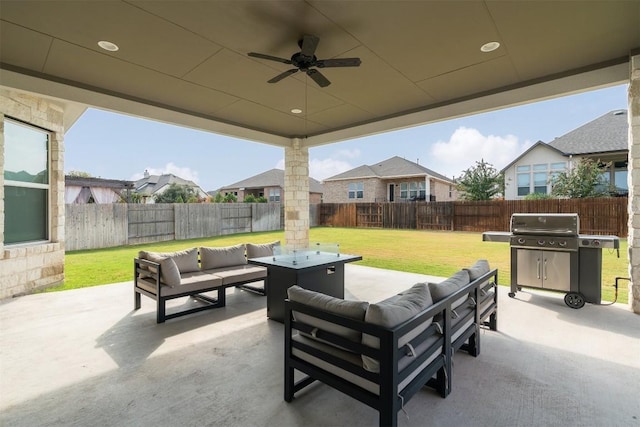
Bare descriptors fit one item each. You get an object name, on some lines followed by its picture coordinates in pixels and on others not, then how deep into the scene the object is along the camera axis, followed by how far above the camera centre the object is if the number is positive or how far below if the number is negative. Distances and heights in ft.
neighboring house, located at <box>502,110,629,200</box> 38.32 +7.38
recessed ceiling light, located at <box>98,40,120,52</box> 10.22 +5.79
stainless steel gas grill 13.38 -2.11
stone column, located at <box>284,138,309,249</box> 23.63 +1.34
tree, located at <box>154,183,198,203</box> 71.67 +4.70
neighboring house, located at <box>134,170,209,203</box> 87.88 +9.11
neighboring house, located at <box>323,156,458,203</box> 62.64 +6.11
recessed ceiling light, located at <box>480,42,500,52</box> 10.57 +5.84
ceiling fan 9.20 +5.02
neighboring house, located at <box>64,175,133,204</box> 42.03 +3.86
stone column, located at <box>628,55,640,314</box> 11.91 +0.89
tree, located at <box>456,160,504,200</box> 53.98 +5.29
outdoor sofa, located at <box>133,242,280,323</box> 11.85 -2.75
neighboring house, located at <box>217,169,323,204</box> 73.77 +6.53
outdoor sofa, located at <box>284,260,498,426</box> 5.47 -2.69
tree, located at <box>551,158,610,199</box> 37.40 +3.71
